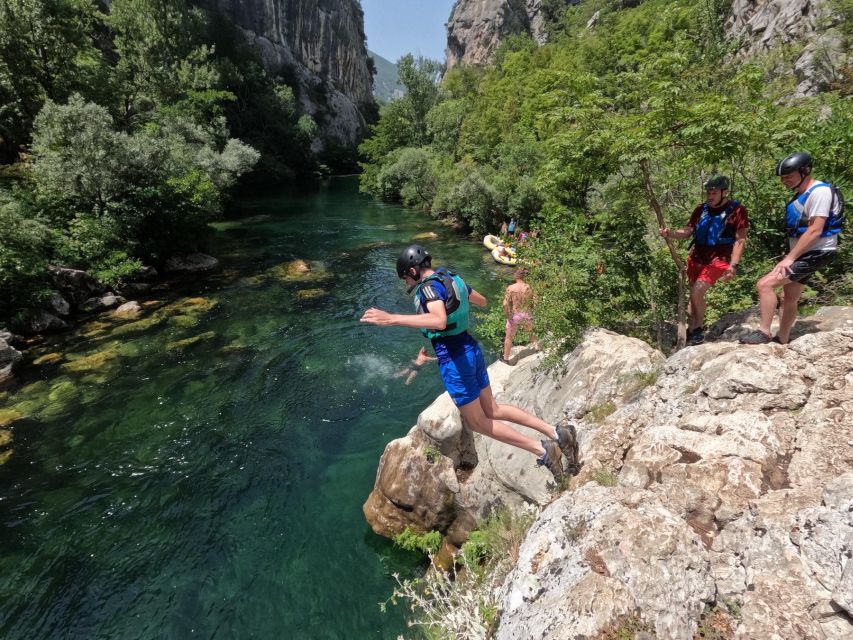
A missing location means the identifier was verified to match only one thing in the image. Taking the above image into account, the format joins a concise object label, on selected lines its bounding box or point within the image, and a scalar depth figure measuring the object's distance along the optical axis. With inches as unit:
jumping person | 169.6
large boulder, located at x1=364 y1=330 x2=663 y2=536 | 217.0
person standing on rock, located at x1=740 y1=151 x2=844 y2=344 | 171.2
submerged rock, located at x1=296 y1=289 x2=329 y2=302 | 700.8
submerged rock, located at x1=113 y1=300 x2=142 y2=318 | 628.4
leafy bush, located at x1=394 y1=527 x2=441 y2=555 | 266.8
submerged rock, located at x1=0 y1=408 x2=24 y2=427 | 405.1
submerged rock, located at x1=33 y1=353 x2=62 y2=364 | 506.9
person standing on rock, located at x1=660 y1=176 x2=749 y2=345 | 208.7
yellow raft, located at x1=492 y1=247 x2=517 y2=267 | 814.2
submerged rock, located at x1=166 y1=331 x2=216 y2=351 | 534.6
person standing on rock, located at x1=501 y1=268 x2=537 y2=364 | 331.9
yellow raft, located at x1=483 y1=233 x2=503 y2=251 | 931.3
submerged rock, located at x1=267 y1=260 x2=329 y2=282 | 800.9
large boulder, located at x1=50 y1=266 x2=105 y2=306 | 627.8
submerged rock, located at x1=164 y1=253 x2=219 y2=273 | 812.6
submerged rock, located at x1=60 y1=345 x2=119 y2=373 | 490.6
